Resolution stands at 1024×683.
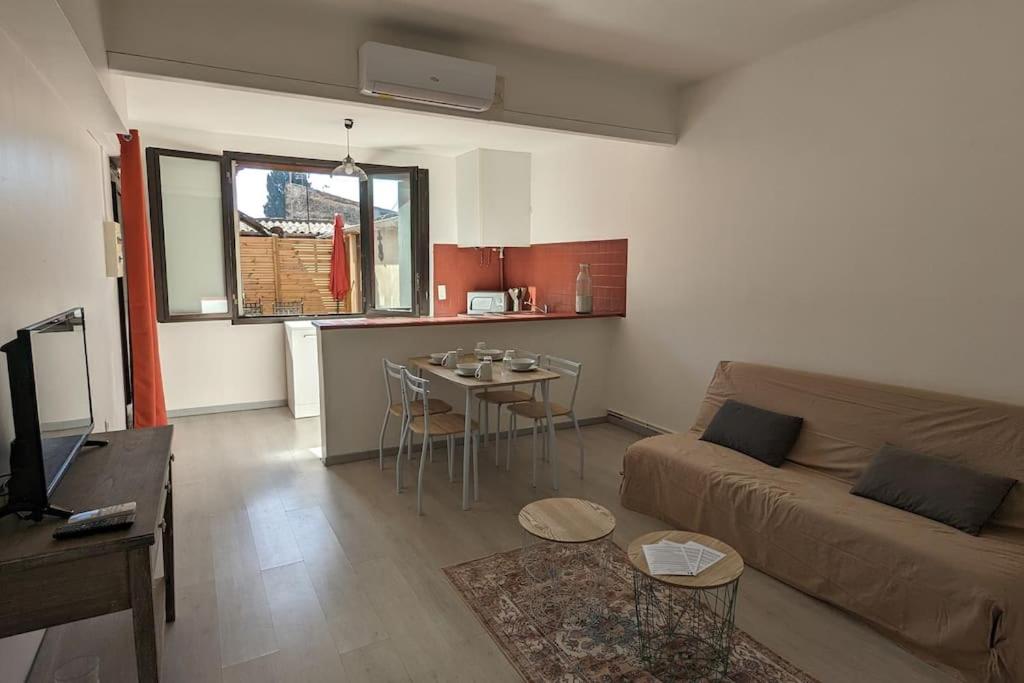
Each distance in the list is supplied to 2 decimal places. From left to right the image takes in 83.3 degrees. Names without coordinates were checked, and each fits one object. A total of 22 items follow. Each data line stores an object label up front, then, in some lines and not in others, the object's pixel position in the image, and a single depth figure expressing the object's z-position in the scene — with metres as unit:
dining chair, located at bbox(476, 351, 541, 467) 3.95
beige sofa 1.93
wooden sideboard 1.27
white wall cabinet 5.55
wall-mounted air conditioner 2.92
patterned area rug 1.97
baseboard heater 4.50
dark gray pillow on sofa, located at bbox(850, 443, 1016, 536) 2.22
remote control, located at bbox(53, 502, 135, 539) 1.35
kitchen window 5.10
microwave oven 6.10
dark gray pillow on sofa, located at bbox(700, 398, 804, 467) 3.04
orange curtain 3.75
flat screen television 1.39
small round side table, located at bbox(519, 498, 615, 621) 2.18
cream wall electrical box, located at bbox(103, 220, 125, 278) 3.52
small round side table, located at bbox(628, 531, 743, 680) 1.88
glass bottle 4.91
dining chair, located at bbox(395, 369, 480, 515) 3.23
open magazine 1.88
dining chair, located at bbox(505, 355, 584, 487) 3.69
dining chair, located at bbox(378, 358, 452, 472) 3.59
